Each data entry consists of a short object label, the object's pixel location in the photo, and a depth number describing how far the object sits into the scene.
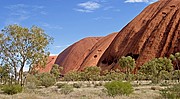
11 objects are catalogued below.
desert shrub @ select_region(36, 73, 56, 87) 49.78
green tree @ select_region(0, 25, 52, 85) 31.48
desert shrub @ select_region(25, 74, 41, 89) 38.19
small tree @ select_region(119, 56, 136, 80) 63.31
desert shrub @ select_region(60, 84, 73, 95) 26.29
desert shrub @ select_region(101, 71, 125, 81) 66.90
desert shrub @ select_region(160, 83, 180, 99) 16.77
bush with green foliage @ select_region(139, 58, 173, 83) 54.91
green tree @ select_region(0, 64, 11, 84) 32.25
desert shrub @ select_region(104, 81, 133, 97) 20.65
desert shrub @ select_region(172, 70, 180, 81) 57.42
